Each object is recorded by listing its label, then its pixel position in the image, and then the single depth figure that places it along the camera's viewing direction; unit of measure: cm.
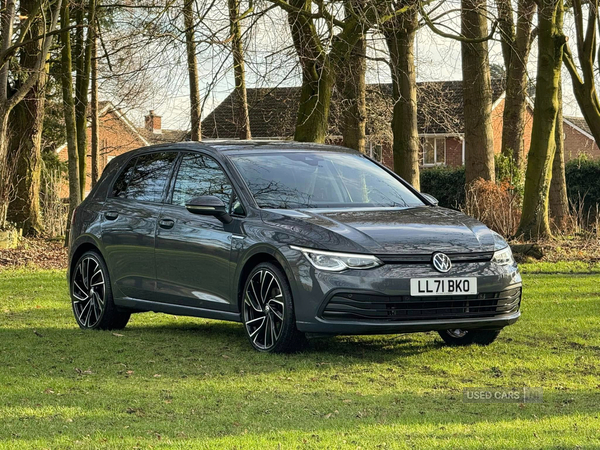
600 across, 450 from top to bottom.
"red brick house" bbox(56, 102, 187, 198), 5556
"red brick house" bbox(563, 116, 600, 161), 6719
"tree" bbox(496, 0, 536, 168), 2712
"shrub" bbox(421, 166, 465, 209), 3488
